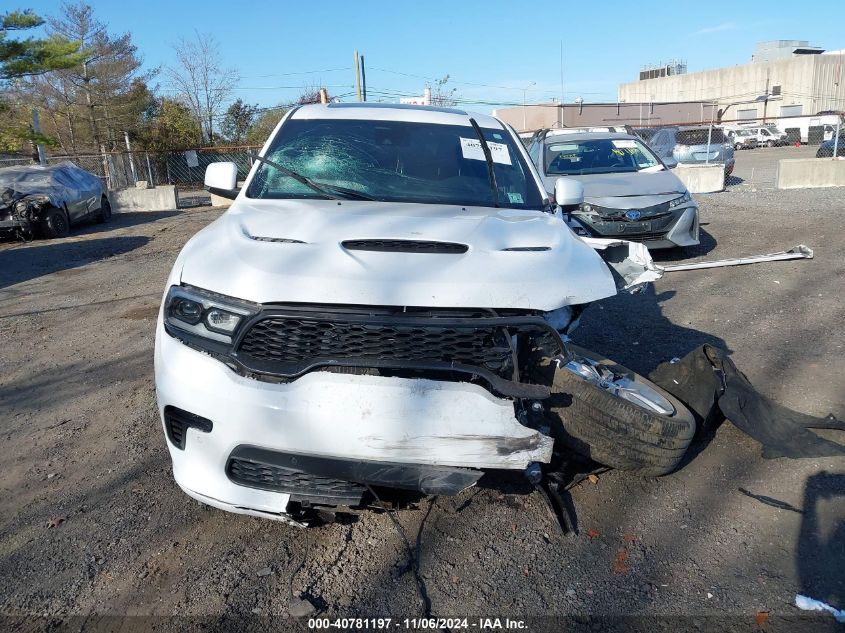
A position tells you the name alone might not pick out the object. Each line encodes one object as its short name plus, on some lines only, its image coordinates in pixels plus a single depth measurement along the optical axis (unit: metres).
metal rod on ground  8.36
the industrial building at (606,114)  42.31
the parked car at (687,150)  19.67
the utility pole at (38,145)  19.68
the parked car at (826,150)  22.09
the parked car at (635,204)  8.41
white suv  2.52
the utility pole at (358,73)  28.41
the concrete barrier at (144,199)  19.91
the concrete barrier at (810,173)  16.98
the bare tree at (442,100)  39.89
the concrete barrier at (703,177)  17.02
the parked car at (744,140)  44.19
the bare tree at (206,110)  37.94
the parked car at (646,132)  20.17
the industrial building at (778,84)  69.38
